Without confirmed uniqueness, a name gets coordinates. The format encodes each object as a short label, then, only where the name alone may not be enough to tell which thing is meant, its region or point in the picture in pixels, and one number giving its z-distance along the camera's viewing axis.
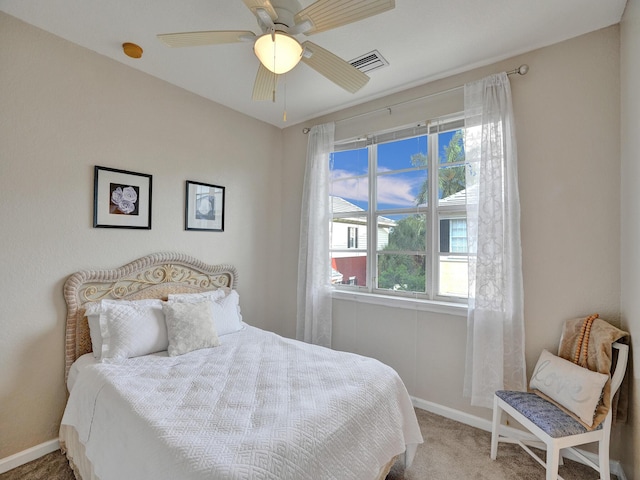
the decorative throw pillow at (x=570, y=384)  1.64
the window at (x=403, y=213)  2.62
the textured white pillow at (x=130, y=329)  2.02
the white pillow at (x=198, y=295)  2.55
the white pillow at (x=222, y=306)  2.56
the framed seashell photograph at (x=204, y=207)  2.87
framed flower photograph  2.30
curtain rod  2.20
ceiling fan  1.33
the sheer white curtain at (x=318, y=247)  3.16
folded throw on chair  1.67
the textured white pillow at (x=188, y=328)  2.18
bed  1.20
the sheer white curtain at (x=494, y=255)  2.16
